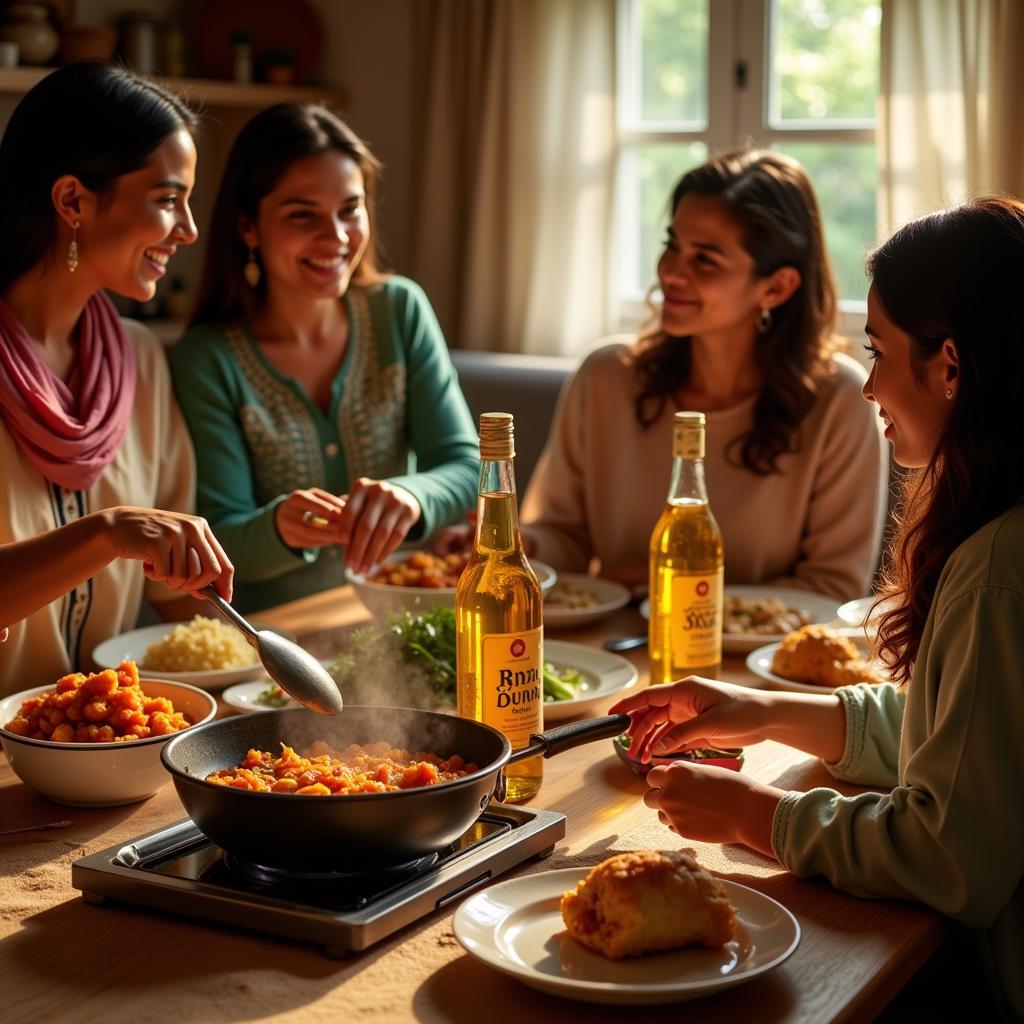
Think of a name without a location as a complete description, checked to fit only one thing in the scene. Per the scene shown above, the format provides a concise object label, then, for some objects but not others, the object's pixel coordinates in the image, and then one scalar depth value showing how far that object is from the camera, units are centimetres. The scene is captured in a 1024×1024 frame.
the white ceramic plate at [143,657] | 184
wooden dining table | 104
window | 437
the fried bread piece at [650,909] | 108
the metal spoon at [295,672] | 139
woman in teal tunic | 266
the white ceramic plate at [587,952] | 102
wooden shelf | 461
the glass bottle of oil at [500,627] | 141
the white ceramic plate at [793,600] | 220
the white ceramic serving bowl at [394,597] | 210
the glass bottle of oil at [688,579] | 169
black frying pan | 111
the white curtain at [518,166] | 474
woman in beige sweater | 258
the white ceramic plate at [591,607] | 216
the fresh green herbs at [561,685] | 178
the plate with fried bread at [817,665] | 181
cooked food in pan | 123
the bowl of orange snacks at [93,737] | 141
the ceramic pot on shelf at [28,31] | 414
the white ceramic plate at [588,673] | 174
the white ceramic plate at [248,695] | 178
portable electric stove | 112
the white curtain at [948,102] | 385
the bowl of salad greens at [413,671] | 177
